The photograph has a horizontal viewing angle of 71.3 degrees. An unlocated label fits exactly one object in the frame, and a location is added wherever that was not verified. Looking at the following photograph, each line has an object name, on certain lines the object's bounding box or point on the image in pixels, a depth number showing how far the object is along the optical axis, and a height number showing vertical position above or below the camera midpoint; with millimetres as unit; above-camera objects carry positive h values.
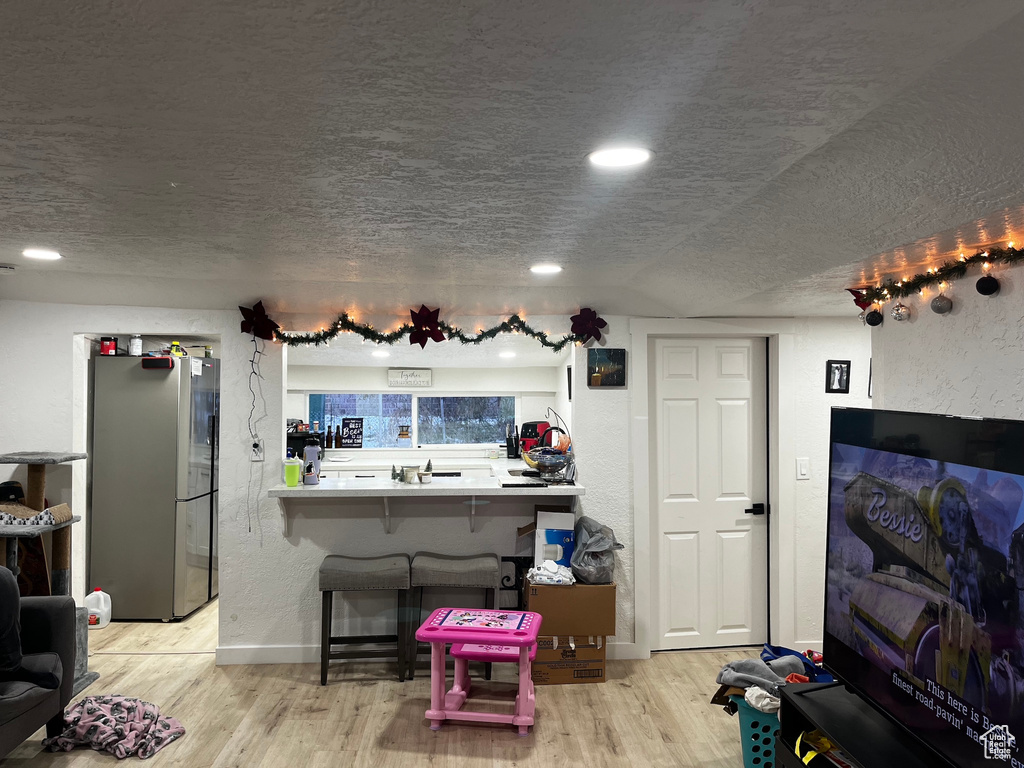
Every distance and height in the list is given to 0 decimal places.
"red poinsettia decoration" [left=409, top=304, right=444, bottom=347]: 4203 +408
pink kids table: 3307 -1172
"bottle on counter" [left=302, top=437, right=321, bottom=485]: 4203 -415
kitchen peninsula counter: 4062 -553
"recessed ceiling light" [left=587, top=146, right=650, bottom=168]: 1717 +589
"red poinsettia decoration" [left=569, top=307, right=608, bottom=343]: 4270 +429
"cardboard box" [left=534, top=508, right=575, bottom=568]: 4164 -831
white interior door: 4406 -594
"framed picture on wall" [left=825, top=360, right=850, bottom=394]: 4395 +119
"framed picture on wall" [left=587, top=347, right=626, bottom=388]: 4324 +168
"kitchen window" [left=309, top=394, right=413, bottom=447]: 6938 -174
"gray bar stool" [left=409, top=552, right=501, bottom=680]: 3957 -994
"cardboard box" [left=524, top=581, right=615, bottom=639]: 3885 -1155
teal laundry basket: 2801 -1344
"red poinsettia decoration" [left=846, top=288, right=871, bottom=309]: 3252 +446
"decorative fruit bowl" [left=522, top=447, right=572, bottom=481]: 4273 -403
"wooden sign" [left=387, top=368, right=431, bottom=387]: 6844 +157
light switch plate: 4383 -448
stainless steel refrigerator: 4898 -640
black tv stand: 2023 -1022
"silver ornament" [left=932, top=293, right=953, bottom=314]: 2674 +346
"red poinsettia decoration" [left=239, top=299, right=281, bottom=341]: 4148 +424
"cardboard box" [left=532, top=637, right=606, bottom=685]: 3891 -1463
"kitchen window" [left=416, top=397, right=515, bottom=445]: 6996 -241
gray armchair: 2896 -1092
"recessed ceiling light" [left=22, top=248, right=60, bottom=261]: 3031 +608
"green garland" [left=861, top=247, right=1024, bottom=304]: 2363 +456
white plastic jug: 4457 -1341
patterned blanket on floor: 3137 -1505
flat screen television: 1608 -476
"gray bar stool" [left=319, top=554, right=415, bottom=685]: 3877 -1020
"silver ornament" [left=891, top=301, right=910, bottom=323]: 2953 +349
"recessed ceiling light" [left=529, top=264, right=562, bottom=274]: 3358 +603
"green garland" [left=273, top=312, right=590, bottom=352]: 4191 +364
